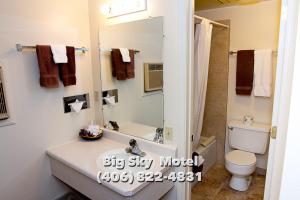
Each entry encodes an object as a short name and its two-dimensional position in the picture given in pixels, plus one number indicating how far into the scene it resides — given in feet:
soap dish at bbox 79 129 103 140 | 6.83
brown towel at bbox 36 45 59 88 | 5.55
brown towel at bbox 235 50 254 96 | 8.32
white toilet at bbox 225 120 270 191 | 7.78
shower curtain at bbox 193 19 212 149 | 7.46
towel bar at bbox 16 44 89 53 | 5.33
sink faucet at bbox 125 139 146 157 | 5.68
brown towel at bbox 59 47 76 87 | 6.07
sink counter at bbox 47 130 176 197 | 4.36
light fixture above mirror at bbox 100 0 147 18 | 5.63
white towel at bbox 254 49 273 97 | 7.91
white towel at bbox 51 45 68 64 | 5.75
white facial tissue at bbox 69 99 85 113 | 6.64
